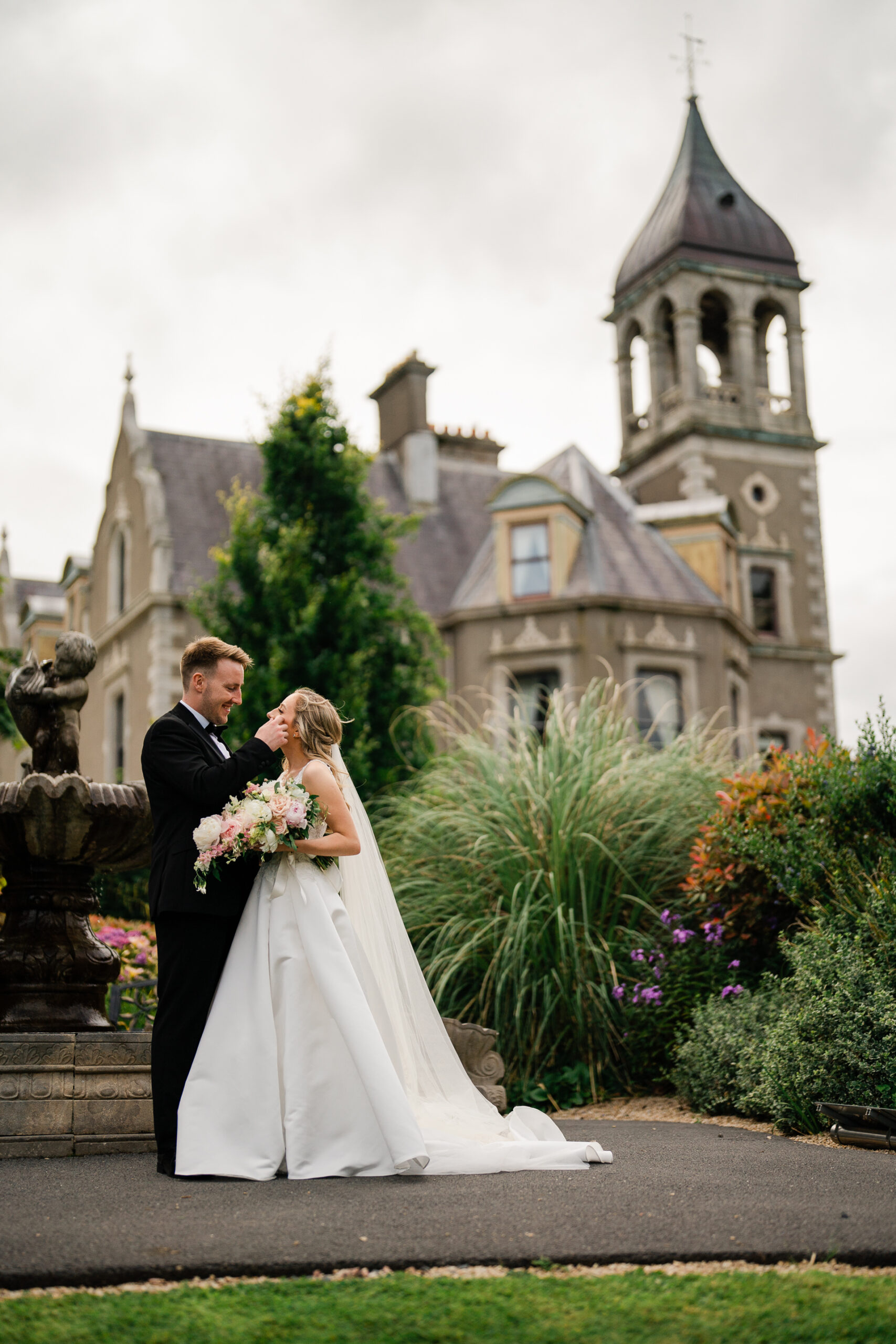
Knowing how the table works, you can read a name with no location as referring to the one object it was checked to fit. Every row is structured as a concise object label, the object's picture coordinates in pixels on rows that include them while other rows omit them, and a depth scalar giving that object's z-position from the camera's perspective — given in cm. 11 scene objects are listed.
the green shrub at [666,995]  845
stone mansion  2270
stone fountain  573
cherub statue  679
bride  488
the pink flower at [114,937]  1039
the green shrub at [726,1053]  726
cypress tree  1717
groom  506
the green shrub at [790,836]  783
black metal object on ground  596
